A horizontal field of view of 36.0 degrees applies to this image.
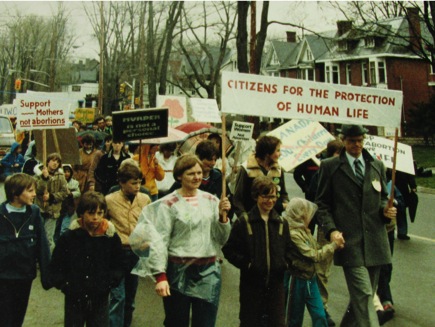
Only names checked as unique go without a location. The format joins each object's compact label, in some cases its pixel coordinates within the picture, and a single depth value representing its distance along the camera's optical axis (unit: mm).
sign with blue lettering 9195
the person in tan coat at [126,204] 5734
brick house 56375
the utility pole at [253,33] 20562
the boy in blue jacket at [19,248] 4836
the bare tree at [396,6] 27875
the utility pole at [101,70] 39725
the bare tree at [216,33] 36062
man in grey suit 5242
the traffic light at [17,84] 55744
